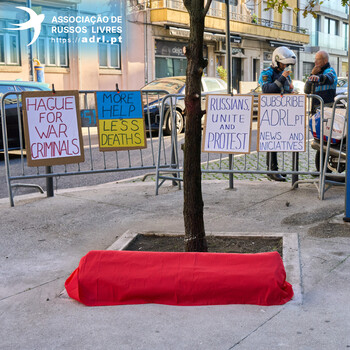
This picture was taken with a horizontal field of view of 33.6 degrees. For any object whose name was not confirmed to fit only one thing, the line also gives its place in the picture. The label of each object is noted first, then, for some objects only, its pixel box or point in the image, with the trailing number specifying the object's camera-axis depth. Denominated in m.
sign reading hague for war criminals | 6.77
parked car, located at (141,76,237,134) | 14.58
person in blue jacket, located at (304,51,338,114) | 8.24
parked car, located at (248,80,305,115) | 24.55
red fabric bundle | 3.71
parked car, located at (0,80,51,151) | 10.90
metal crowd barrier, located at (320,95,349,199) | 6.97
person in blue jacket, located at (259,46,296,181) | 8.24
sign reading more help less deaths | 7.26
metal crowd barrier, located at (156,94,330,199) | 7.10
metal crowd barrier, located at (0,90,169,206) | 6.95
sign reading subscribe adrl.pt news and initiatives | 7.08
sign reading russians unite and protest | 7.11
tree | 4.18
